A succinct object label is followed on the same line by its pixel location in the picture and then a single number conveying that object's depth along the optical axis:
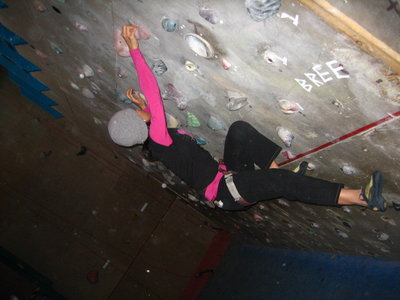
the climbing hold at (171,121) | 2.17
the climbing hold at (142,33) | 1.49
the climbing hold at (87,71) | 2.33
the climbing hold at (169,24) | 1.33
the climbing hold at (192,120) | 1.97
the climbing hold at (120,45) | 1.69
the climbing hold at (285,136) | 1.47
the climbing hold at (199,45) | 1.30
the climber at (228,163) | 1.55
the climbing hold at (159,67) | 1.65
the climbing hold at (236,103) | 1.48
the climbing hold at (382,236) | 1.84
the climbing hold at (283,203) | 2.20
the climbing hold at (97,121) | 3.22
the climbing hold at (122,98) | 2.36
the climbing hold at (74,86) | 2.79
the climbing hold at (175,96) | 1.82
